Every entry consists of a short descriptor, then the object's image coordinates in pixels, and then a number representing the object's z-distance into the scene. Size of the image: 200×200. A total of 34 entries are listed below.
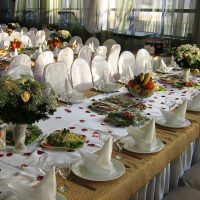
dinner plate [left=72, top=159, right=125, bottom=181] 1.37
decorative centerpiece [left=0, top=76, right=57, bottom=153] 1.42
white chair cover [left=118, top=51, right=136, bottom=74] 4.34
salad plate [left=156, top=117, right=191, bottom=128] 2.04
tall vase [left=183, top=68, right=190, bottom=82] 3.31
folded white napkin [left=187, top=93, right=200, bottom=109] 2.43
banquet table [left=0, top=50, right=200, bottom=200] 1.34
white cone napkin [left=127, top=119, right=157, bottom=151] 1.67
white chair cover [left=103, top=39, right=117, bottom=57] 6.25
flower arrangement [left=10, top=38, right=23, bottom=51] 4.39
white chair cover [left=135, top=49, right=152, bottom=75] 4.68
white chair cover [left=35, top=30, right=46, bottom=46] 6.50
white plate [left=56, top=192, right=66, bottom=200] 1.20
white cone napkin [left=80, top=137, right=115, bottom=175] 1.40
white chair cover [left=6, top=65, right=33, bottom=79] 2.61
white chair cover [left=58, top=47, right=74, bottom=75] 4.44
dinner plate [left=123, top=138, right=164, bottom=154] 1.65
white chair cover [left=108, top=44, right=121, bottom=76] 4.86
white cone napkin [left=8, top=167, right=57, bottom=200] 1.14
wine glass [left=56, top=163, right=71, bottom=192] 1.36
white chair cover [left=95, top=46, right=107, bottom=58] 5.23
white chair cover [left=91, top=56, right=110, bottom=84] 3.62
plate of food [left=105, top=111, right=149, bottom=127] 2.00
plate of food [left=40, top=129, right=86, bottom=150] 1.62
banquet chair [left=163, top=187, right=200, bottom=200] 1.83
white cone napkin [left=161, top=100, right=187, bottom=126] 2.06
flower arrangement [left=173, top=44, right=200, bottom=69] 3.19
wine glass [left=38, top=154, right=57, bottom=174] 1.34
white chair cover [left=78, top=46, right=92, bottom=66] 5.00
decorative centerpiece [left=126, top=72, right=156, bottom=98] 2.50
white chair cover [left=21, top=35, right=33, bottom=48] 5.40
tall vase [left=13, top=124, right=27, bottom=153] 1.54
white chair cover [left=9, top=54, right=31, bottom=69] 3.32
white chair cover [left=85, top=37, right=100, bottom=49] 6.15
